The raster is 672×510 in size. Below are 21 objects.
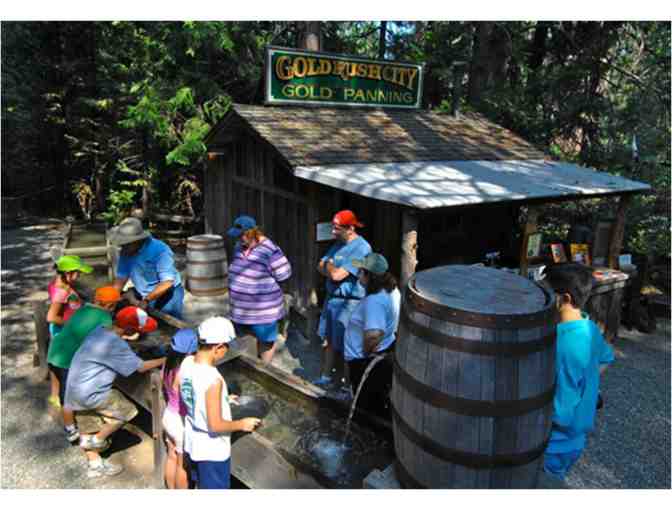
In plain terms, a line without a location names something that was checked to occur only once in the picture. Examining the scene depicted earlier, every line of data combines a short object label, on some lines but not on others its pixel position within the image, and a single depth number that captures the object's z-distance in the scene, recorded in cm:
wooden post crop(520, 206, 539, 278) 718
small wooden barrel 894
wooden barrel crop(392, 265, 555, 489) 237
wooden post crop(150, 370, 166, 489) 378
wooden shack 650
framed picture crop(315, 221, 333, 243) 731
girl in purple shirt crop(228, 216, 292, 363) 525
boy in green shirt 421
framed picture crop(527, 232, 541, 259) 732
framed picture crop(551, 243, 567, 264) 772
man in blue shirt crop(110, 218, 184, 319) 530
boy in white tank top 300
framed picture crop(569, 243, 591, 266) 798
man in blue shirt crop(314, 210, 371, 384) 489
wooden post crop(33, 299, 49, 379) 582
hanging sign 825
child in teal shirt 274
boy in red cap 394
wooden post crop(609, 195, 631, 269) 802
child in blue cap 323
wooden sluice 334
